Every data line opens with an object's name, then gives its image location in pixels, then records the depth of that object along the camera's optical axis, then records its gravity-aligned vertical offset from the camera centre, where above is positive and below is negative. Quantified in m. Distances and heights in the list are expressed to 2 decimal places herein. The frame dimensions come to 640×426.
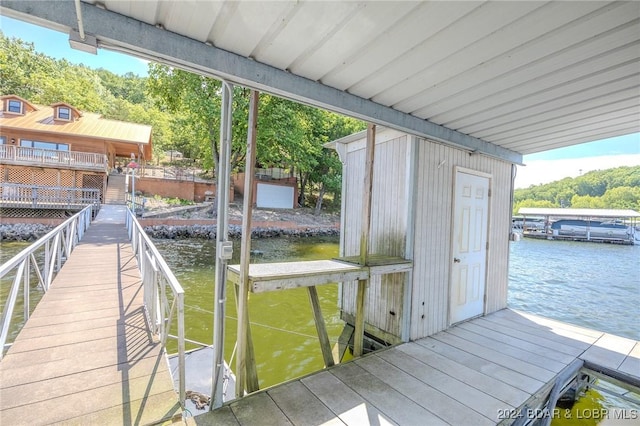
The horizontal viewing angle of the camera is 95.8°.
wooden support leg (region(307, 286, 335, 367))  2.80 -1.17
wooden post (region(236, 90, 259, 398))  2.18 -0.34
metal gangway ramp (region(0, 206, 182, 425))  1.90 -1.38
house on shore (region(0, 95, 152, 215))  14.14 +3.01
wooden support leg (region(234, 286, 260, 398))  2.31 -1.31
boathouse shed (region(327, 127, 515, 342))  3.38 -0.20
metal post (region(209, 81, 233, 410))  2.09 -0.33
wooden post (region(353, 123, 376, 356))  2.99 +0.00
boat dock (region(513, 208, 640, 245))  25.16 -0.58
